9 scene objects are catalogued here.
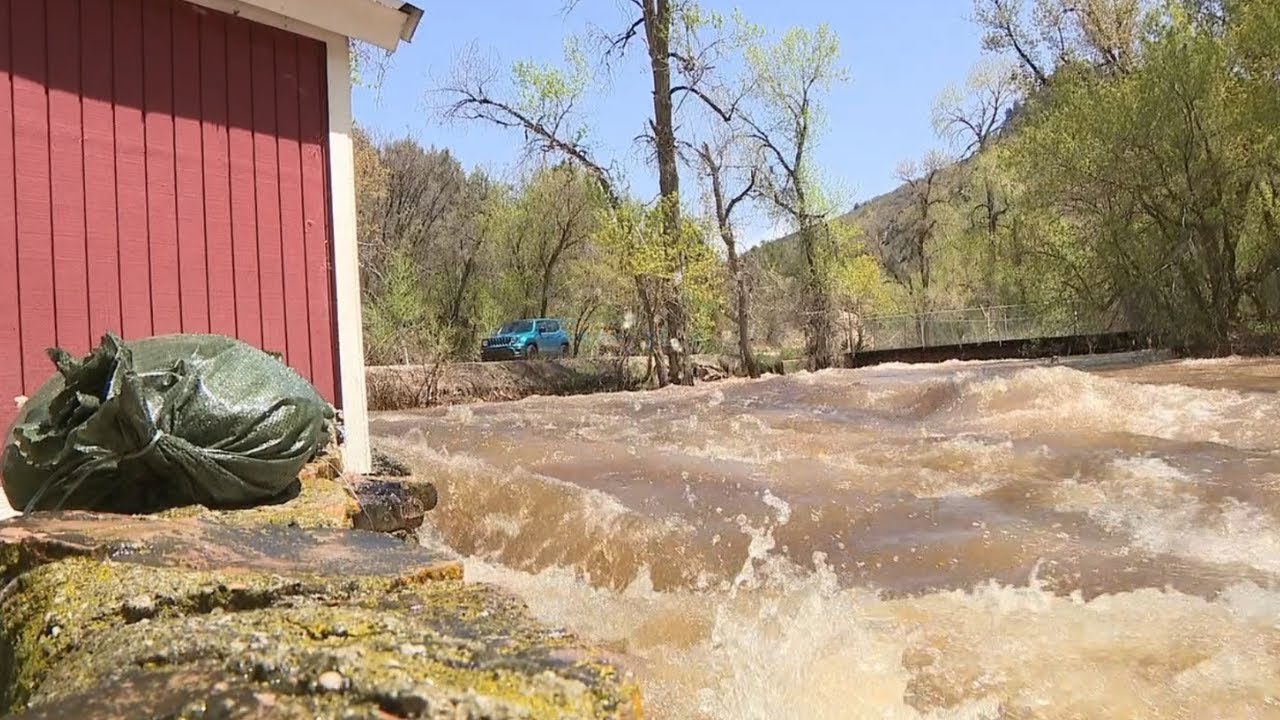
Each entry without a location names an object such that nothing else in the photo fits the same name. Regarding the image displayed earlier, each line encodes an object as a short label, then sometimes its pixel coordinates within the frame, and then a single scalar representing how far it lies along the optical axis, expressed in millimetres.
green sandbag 2816
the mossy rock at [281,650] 1166
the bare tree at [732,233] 24156
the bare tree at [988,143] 36000
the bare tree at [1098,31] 22906
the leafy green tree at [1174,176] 15672
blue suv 24859
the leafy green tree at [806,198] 27188
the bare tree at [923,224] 39688
